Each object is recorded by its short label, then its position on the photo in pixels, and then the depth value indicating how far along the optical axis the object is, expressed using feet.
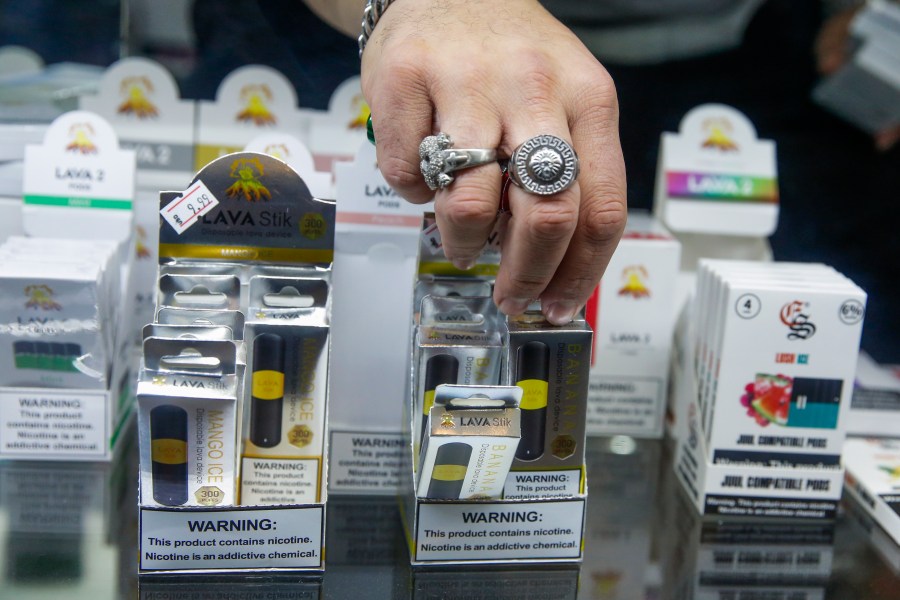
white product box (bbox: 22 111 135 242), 4.08
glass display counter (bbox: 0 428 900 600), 3.03
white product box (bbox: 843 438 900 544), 3.68
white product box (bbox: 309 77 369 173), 4.75
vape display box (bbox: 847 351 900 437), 4.42
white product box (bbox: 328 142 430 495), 3.57
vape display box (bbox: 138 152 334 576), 2.95
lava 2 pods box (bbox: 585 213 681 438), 4.33
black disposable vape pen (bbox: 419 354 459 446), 3.12
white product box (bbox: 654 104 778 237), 4.73
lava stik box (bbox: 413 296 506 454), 3.12
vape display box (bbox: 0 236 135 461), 3.56
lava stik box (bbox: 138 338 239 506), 2.84
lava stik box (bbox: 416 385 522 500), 2.86
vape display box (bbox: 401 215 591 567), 3.10
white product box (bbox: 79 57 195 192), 4.66
